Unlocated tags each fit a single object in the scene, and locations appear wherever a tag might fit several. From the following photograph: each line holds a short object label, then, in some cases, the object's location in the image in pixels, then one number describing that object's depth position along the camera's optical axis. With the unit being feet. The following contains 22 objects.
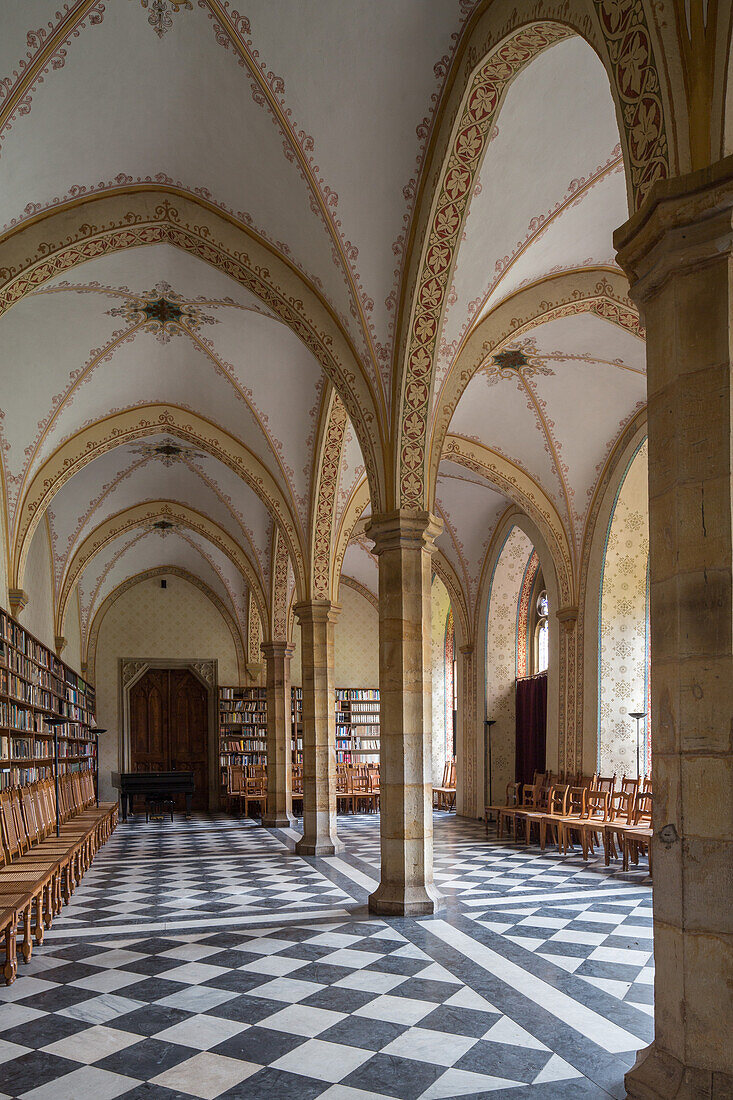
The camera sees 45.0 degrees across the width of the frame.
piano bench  60.37
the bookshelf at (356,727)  66.13
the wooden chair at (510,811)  39.75
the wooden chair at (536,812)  37.45
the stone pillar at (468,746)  53.57
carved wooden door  66.18
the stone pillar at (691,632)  9.73
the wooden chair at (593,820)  32.34
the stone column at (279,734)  47.06
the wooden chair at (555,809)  36.06
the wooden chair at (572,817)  34.07
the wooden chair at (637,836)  29.30
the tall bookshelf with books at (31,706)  30.45
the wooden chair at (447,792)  61.77
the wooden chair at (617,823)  30.91
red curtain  49.44
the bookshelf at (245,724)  65.62
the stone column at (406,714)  23.82
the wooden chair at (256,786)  55.83
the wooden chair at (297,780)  61.98
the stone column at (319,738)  36.78
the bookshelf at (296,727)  63.52
